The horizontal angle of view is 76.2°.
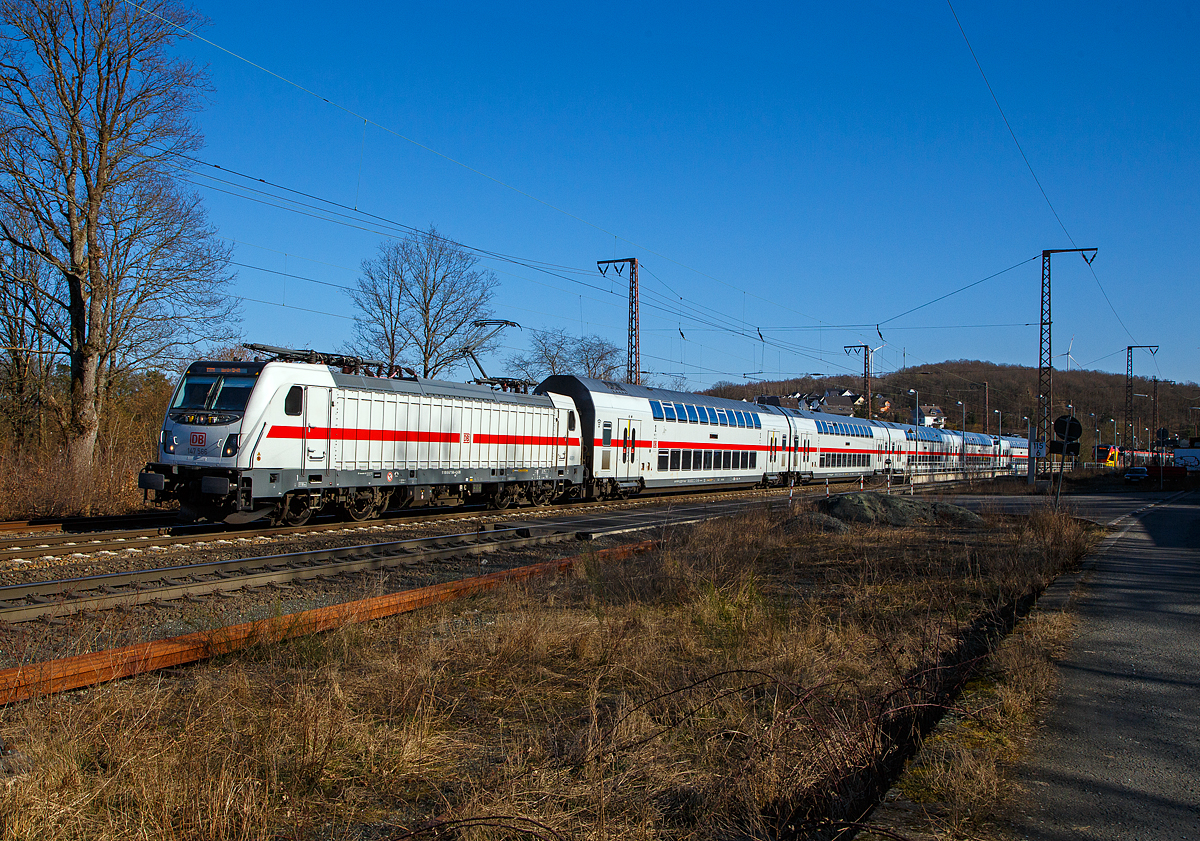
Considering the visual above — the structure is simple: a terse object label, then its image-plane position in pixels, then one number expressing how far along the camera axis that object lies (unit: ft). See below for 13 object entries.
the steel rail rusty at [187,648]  17.33
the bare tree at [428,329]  140.67
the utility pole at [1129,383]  205.67
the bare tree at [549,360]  195.19
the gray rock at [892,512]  58.39
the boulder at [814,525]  51.88
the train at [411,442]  48.34
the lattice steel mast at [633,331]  112.16
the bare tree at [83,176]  67.10
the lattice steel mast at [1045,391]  115.03
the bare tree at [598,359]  196.34
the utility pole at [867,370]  177.64
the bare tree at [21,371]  88.58
